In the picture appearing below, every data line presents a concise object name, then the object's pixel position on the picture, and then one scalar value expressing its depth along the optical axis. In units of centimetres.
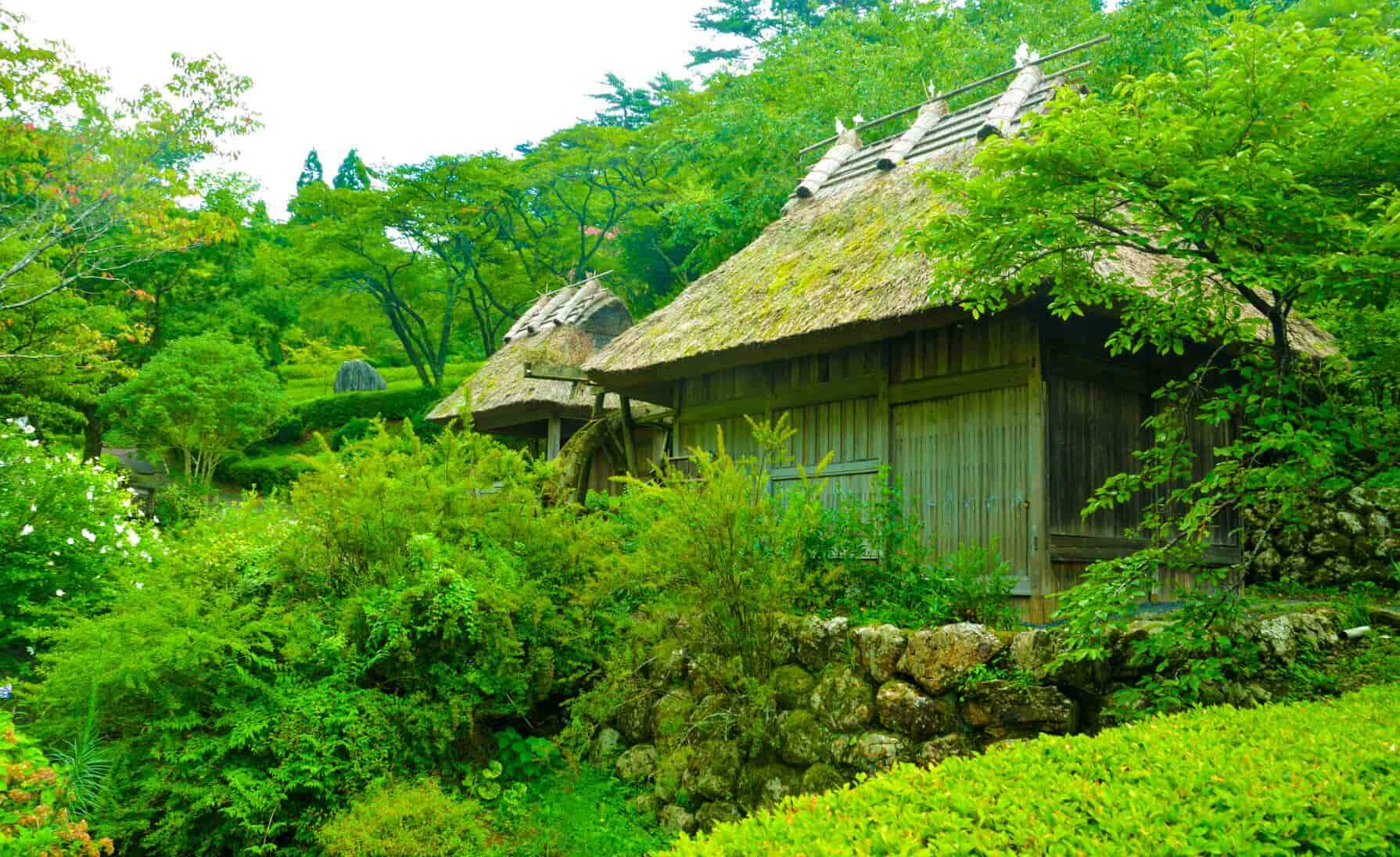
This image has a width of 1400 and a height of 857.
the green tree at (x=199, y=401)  2205
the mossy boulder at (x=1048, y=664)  524
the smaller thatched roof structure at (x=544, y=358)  1545
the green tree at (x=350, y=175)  3866
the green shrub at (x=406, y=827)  571
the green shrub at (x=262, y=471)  2556
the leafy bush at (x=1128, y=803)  270
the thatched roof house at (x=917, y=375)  764
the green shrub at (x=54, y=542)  825
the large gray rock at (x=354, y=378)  3228
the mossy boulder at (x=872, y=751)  569
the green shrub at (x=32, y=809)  430
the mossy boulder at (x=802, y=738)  610
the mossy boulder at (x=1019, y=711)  523
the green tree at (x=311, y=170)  4184
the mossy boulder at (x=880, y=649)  595
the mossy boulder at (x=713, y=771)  639
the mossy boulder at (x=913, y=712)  561
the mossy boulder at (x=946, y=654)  559
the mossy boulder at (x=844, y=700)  599
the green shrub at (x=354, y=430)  2612
